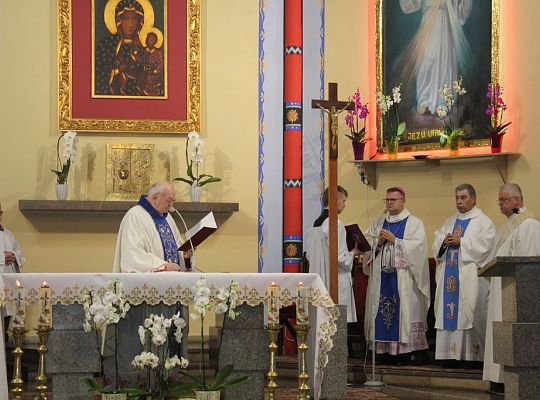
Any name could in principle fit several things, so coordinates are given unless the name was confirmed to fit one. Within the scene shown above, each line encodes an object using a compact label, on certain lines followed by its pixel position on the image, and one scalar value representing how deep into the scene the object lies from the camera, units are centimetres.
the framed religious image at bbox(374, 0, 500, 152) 1029
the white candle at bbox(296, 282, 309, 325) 734
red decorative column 1101
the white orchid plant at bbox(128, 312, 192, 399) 650
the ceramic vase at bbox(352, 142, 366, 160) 1076
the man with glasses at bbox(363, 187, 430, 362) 972
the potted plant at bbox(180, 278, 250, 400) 667
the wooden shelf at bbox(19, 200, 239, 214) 1045
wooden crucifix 827
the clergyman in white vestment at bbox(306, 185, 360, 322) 984
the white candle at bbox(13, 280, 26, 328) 703
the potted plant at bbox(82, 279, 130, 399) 658
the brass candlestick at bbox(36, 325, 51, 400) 694
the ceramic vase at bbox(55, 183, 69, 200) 1052
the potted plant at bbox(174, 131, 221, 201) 1067
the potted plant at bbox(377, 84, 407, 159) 1066
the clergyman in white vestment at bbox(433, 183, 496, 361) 938
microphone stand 894
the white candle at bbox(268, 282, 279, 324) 724
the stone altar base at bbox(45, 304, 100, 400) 729
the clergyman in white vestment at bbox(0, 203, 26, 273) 986
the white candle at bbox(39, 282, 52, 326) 702
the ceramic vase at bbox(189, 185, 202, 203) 1073
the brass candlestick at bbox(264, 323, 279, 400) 708
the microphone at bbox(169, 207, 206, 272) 782
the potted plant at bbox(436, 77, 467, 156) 1033
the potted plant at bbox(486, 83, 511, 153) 995
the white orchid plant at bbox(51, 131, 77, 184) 1047
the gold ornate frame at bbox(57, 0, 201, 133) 1082
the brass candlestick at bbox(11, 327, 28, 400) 694
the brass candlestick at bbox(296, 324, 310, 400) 716
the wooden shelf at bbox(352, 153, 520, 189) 1012
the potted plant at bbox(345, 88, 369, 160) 1062
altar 716
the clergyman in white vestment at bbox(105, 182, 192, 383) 771
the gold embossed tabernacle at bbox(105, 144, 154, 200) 1078
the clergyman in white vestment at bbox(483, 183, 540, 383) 815
